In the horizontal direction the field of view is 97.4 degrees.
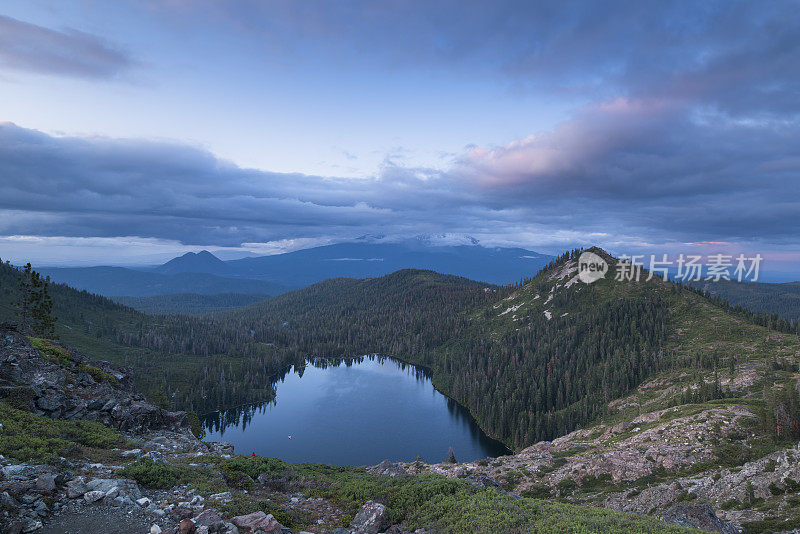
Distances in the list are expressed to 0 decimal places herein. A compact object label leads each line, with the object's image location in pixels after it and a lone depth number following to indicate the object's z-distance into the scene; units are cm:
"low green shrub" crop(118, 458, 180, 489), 2561
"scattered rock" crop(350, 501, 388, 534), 2473
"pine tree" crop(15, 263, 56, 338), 7375
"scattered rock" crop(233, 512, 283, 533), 2109
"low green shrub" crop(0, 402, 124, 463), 2536
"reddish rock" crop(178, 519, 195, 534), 1948
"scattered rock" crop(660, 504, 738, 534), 2998
